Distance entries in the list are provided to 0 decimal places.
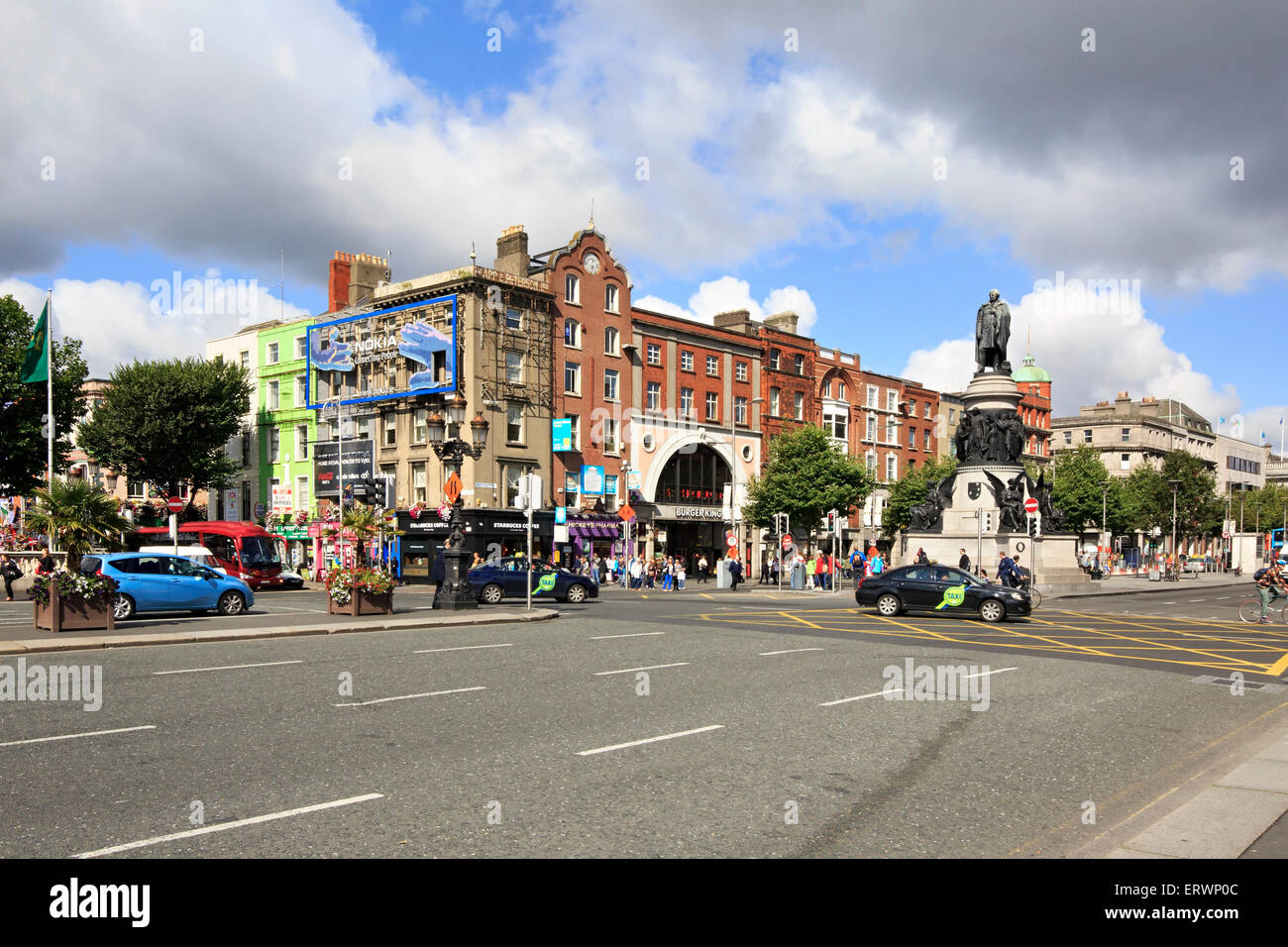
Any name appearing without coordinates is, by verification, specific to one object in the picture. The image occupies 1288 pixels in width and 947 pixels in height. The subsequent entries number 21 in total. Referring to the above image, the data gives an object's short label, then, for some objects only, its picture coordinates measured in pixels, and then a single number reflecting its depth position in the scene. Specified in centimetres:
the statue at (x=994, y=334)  4206
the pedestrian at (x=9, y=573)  3291
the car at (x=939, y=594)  2489
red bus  4066
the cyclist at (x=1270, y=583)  2455
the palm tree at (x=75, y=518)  1962
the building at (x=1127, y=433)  11588
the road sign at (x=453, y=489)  2500
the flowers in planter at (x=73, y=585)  1884
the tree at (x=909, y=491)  7069
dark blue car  2956
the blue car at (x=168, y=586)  2334
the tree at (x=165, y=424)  5250
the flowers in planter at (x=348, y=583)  2386
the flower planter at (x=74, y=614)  1875
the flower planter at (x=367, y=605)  2383
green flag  3712
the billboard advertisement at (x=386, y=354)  5084
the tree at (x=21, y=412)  4825
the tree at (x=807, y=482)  5831
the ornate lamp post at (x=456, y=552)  2567
